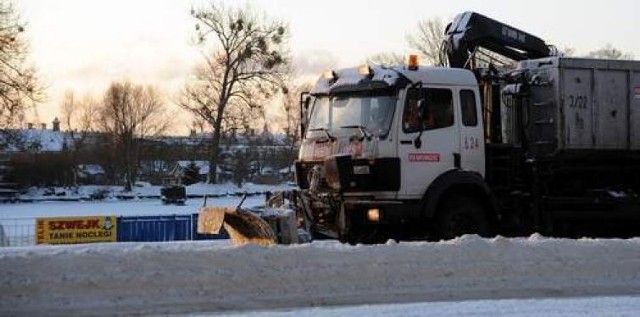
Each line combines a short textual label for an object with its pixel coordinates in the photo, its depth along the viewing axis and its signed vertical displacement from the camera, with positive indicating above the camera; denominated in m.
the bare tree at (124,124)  79.75 +4.20
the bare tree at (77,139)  78.41 +2.79
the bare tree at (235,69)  64.81 +7.27
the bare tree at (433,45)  62.65 +8.91
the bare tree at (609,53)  56.16 +7.66
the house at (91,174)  76.38 -0.68
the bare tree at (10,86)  38.00 +3.46
